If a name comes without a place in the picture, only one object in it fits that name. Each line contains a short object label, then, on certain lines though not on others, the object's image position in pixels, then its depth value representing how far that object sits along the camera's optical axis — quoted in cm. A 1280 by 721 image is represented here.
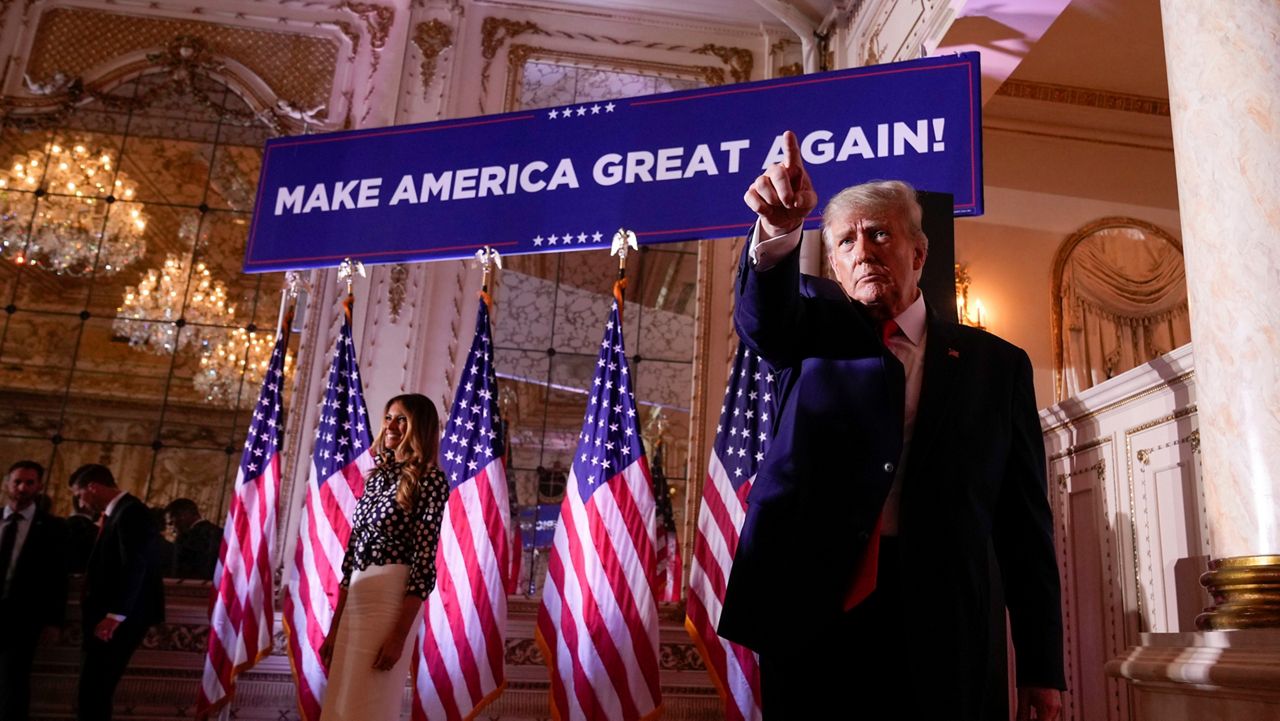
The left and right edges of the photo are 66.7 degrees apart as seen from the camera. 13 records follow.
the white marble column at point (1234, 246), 189
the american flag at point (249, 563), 411
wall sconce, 573
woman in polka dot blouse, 291
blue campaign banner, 305
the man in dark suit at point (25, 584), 412
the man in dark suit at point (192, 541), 500
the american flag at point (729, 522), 358
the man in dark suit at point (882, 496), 114
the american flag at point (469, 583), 377
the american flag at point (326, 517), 398
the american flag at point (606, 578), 364
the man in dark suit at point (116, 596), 415
